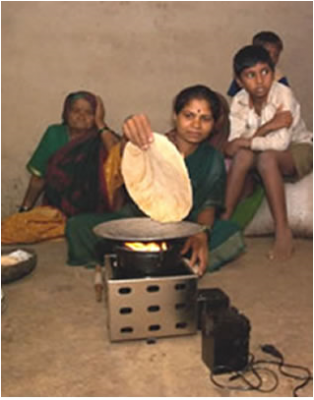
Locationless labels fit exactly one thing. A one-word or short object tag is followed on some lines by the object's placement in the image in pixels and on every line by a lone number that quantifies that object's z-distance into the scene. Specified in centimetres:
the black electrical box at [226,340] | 158
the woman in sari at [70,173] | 332
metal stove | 175
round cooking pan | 167
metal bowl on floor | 237
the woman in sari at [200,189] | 246
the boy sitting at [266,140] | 287
